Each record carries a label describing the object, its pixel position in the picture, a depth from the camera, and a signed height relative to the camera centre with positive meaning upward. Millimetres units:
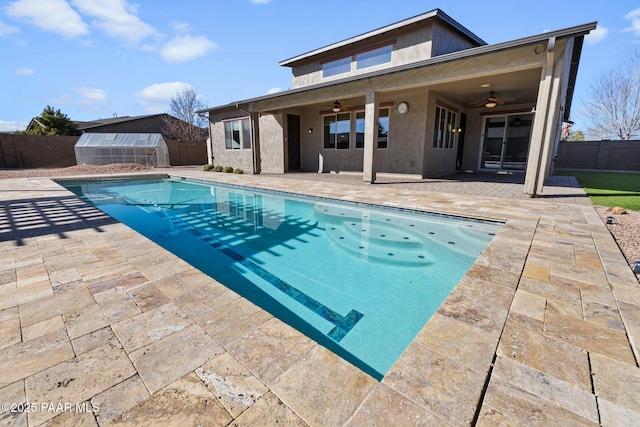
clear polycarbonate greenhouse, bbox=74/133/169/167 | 17719 +513
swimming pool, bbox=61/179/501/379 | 2586 -1385
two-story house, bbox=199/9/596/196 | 5996 +1940
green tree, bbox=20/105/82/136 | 22703 +2635
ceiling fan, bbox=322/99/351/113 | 10658 +2068
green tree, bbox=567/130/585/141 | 34656 +3486
